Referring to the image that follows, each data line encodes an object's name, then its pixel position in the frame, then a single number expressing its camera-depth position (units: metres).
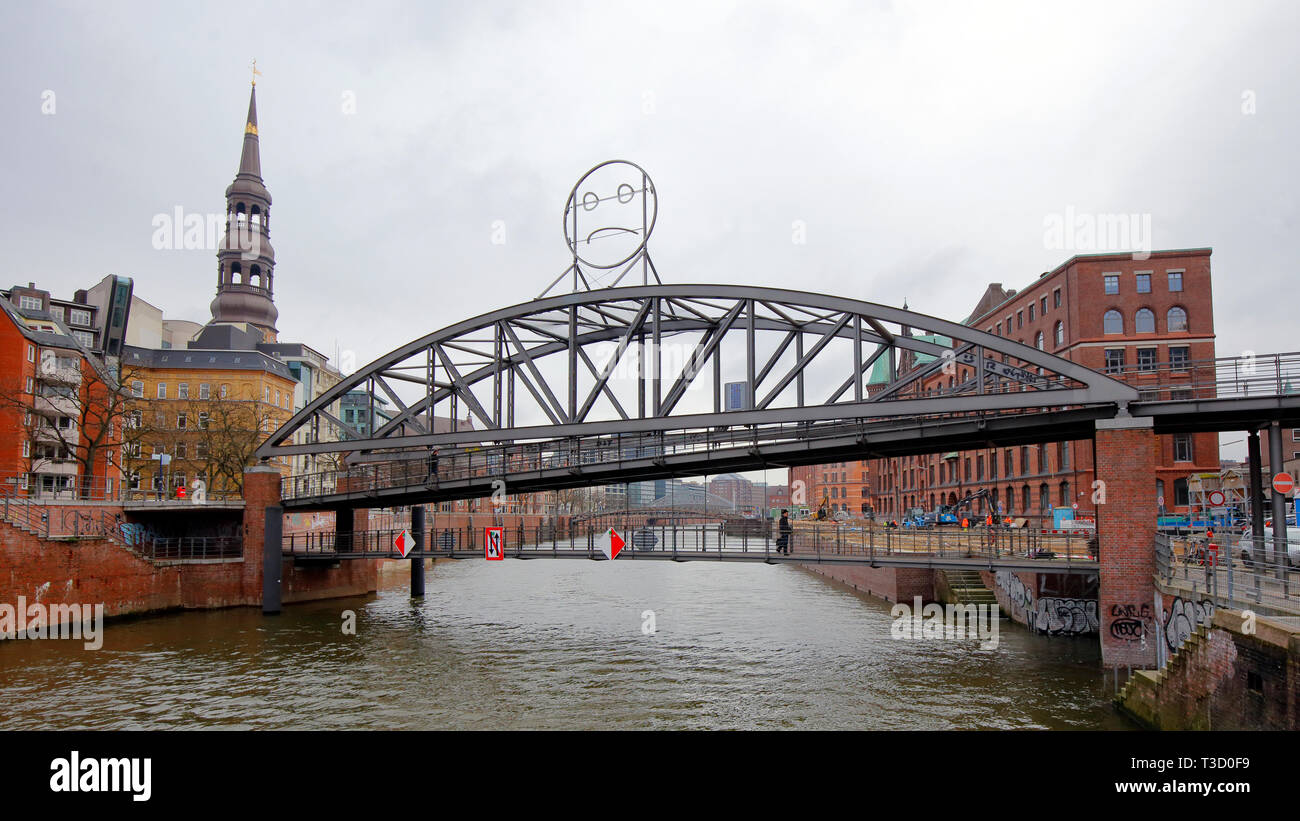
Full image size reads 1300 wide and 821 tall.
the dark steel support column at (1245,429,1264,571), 22.12
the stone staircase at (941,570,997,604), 35.81
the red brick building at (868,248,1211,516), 52.03
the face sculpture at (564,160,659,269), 32.19
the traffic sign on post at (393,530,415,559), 31.45
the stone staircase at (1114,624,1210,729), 14.27
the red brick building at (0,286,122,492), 47.12
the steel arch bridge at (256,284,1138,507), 24.31
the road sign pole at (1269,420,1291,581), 17.57
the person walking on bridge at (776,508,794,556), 28.00
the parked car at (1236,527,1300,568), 21.20
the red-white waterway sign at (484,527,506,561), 29.39
